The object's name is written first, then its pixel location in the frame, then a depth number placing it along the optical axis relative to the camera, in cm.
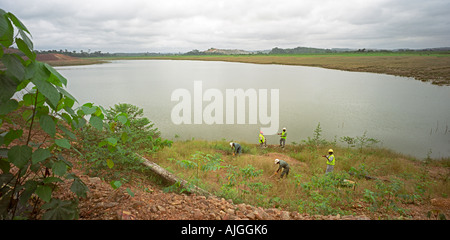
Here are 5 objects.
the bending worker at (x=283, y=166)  797
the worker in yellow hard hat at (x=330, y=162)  849
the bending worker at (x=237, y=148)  1078
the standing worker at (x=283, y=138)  1275
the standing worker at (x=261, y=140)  1277
